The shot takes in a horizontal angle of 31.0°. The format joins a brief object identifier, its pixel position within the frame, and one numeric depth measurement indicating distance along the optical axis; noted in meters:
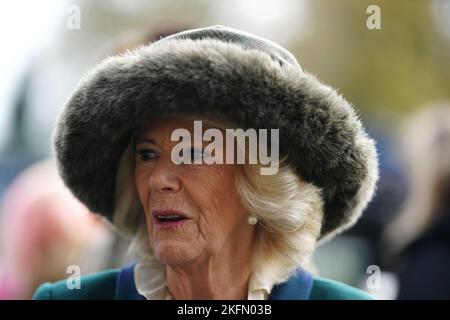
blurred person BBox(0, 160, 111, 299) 4.26
